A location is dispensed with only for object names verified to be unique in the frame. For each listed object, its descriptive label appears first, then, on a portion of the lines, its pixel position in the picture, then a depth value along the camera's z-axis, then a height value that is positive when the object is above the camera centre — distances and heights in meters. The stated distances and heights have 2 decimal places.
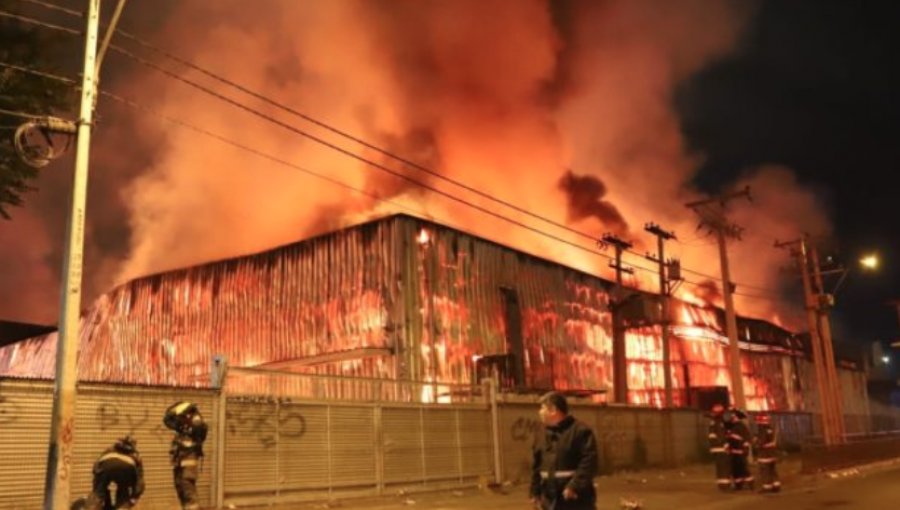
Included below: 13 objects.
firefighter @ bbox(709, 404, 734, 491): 16.97 -0.73
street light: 30.53 +5.53
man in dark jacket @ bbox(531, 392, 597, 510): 6.00 -0.33
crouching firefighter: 8.32 -0.47
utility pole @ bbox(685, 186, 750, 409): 24.89 +5.48
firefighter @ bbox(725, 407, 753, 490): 16.67 -0.69
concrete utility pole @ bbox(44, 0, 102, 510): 8.95 +1.34
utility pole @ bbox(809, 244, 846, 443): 31.94 +2.69
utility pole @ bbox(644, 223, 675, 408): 29.02 +4.71
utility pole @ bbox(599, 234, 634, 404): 30.58 +2.54
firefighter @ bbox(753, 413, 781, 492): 16.67 -0.95
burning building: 21.78 +3.33
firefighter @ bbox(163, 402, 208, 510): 10.35 -0.20
